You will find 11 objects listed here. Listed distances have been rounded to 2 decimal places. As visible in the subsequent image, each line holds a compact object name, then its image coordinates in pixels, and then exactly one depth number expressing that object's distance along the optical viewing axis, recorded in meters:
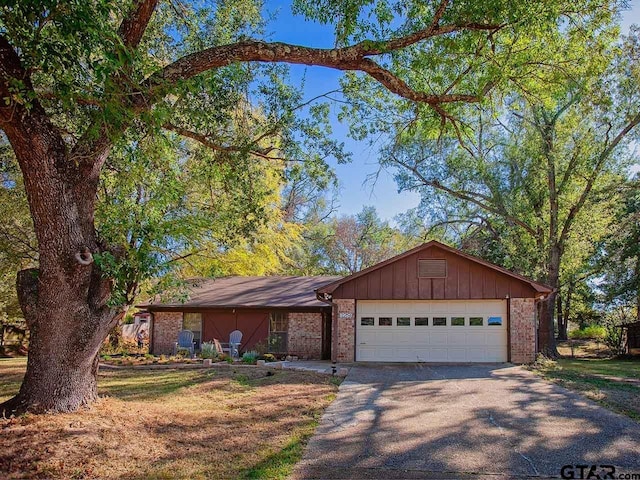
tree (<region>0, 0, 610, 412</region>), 5.65
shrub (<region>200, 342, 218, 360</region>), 16.25
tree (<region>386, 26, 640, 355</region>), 20.56
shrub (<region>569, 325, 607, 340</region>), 33.31
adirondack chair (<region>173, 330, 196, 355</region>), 18.25
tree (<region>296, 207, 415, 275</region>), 36.31
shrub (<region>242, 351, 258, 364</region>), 15.42
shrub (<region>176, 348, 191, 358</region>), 17.84
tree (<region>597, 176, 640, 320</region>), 27.11
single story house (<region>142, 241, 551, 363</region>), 16.12
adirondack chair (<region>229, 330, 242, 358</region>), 17.84
